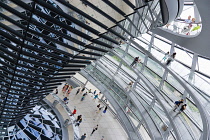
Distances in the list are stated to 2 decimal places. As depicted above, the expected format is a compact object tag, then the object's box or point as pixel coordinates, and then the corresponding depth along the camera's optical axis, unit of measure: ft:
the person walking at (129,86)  42.87
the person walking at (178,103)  30.37
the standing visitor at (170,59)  30.71
